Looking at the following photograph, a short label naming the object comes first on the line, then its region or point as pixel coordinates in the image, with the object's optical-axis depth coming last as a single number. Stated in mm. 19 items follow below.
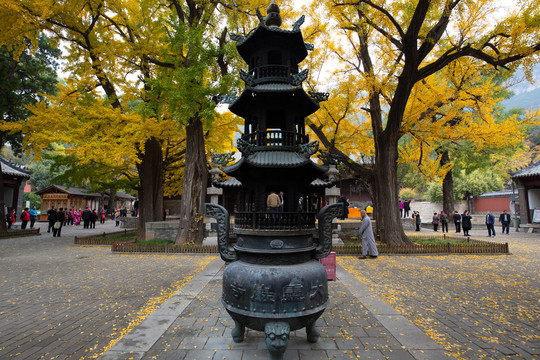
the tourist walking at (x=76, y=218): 31581
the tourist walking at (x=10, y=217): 23305
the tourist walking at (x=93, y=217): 26697
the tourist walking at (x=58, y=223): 19750
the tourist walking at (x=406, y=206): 32562
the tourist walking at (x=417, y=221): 23766
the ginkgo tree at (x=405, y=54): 11125
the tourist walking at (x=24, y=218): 21923
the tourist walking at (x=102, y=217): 33962
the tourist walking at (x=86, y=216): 25500
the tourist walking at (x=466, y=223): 19625
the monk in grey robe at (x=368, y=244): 12701
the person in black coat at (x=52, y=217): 20906
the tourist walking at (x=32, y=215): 25341
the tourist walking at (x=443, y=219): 22641
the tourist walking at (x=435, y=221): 23564
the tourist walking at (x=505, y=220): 21984
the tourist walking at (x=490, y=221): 19359
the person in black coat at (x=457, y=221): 22641
